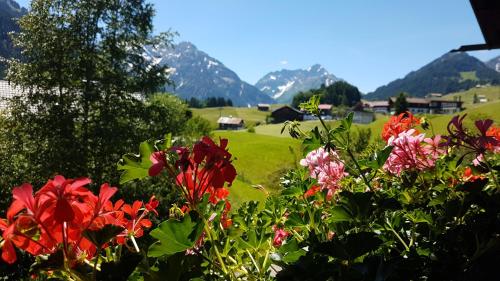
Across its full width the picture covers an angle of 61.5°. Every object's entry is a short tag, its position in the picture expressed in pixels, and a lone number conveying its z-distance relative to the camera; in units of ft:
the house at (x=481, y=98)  488.02
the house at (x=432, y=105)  372.79
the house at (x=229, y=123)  329.89
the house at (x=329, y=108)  351.09
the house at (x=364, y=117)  322.55
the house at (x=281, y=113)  332.55
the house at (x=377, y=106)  426.51
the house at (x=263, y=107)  443.32
